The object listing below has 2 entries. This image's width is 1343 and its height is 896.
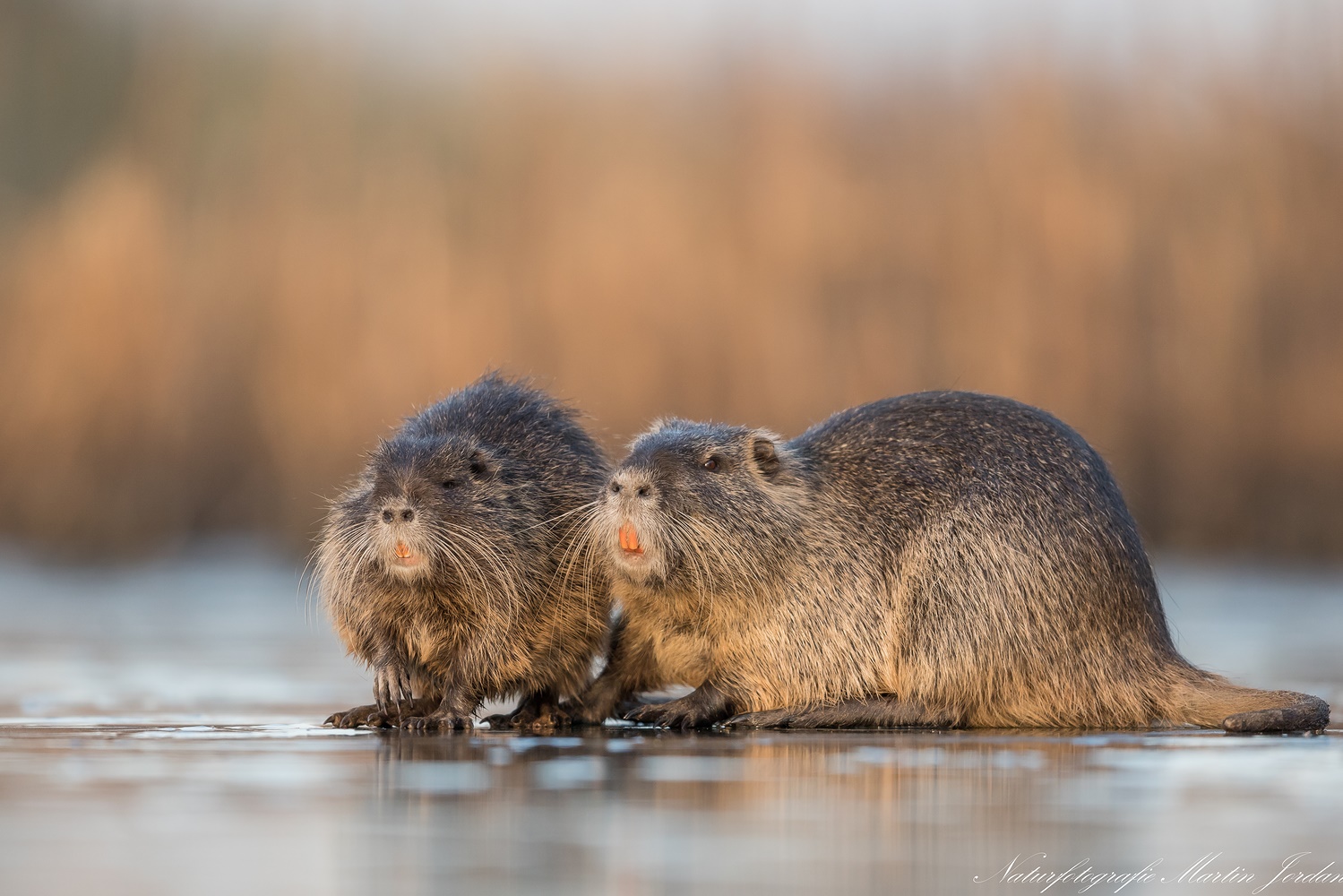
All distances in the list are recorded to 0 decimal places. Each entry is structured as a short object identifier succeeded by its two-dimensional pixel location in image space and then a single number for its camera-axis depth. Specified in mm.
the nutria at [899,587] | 11242
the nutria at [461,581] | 11320
